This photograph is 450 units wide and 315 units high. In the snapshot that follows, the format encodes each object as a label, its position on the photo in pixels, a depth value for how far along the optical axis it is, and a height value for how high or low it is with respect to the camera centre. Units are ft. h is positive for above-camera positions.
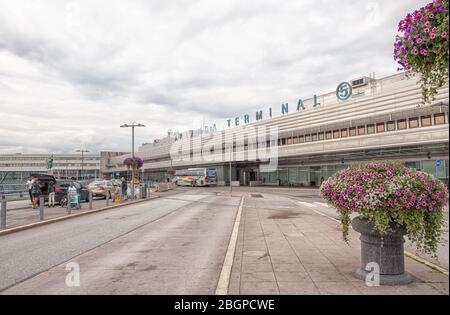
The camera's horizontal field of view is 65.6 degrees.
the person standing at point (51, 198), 67.51 -3.71
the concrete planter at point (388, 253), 16.76 -3.91
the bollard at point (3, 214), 38.36 -3.87
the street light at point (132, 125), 112.82 +16.92
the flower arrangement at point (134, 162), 109.50 +4.85
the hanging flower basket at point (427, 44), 15.05 +5.82
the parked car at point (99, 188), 96.48 -2.79
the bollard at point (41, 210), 46.01 -4.19
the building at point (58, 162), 392.06 +20.68
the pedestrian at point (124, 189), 91.88 -3.02
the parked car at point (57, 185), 70.24 -1.29
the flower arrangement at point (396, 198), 15.89 -1.15
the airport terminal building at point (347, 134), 126.62 +18.47
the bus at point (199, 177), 195.21 -0.40
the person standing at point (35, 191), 63.21 -2.26
